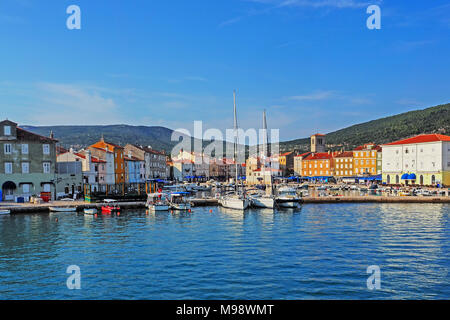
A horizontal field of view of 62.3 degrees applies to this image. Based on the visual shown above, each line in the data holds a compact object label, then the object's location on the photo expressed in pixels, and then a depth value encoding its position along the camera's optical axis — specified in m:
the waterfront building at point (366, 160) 128.00
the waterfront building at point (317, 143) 177.75
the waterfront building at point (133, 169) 88.89
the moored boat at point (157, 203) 50.81
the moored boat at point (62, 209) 48.41
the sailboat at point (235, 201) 51.28
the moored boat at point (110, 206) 50.44
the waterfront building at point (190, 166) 151.00
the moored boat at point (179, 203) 51.75
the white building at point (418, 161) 83.94
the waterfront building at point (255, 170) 141.23
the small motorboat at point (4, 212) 45.78
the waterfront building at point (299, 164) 153.12
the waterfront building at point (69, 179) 59.19
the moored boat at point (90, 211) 46.81
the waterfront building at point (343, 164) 135.25
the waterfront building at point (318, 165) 141.75
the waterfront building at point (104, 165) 73.09
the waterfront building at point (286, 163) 163.80
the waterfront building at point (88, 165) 66.38
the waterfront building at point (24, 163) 53.62
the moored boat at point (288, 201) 53.47
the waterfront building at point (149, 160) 102.38
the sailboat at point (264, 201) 53.19
